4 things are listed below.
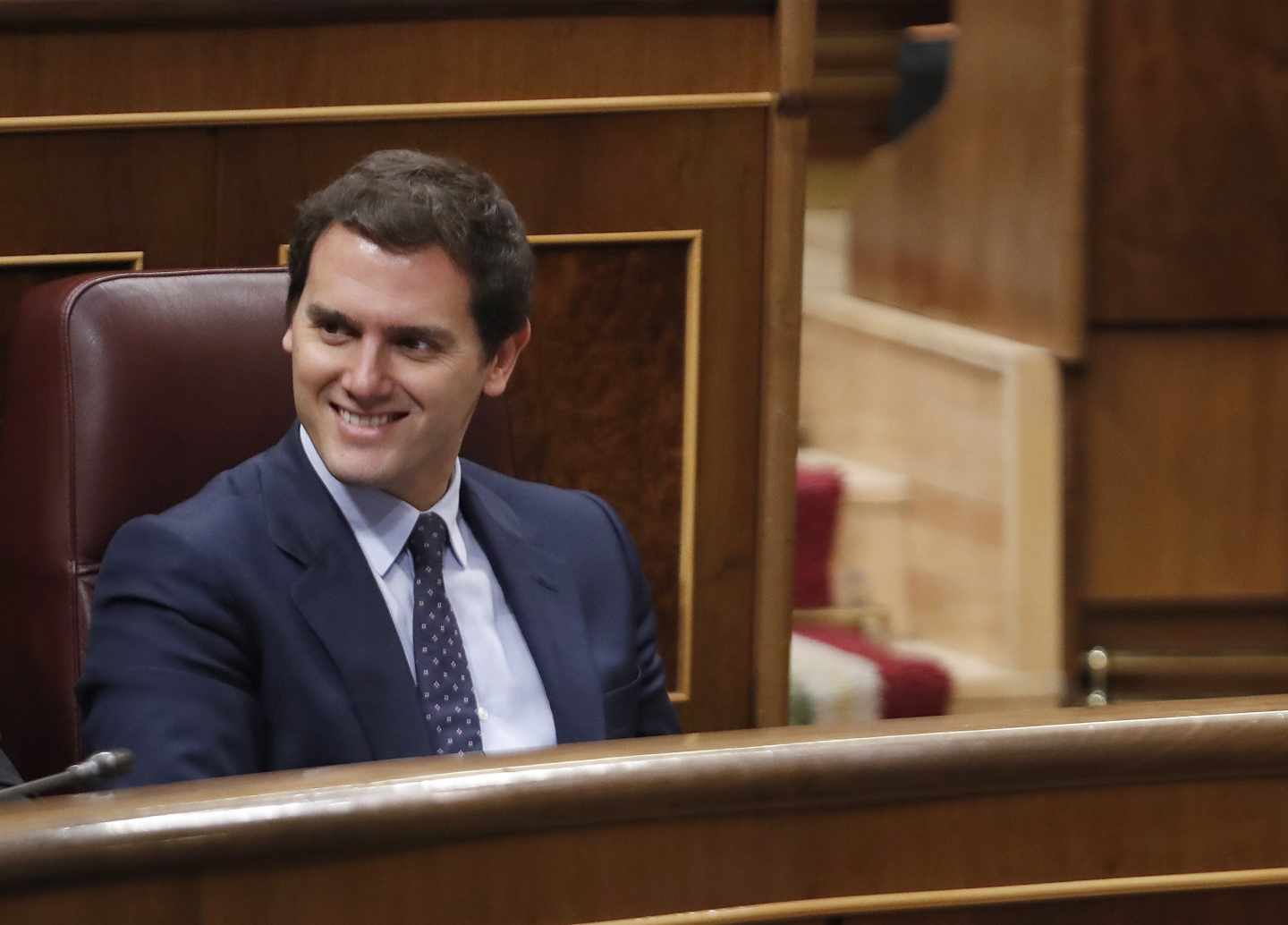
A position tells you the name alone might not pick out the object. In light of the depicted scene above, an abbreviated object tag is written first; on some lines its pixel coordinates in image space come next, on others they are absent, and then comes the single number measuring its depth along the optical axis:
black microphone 9.66
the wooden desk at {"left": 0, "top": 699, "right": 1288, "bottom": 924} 9.60
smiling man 10.03
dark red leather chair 10.16
